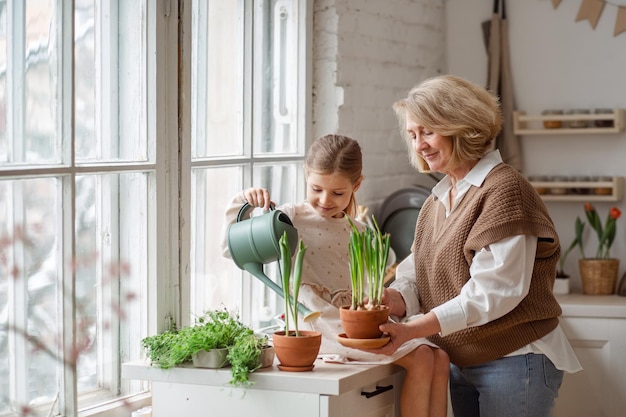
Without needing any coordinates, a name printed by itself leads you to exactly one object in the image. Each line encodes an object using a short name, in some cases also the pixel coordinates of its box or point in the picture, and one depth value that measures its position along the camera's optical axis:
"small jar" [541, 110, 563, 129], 4.22
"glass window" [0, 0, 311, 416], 2.33
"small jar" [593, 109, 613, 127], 4.14
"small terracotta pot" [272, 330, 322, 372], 2.31
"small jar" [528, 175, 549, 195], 4.26
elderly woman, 2.38
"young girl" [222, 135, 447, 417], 2.50
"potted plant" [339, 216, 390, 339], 2.32
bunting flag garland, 4.16
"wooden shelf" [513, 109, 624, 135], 4.09
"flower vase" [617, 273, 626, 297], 4.14
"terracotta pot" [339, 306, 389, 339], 2.30
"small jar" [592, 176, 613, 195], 4.14
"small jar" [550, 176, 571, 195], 4.21
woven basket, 4.12
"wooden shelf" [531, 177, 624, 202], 4.12
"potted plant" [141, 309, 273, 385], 2.32
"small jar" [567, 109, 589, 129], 4.19
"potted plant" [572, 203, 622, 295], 4.11
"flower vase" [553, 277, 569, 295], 4.18
